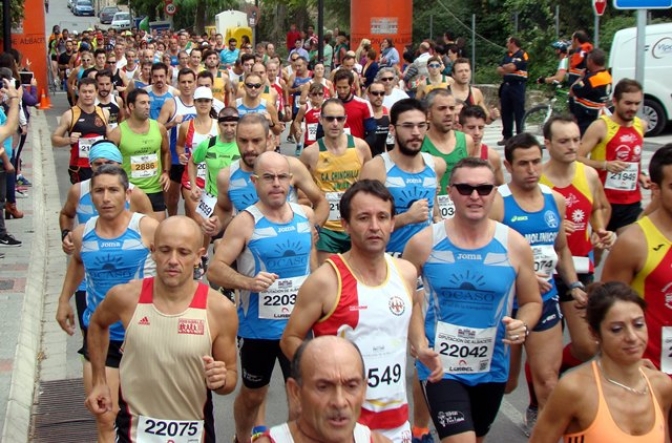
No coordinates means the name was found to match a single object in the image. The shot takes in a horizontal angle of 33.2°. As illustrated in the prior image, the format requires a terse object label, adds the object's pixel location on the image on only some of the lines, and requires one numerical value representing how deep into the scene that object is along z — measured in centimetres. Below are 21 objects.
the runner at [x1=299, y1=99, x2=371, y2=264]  854
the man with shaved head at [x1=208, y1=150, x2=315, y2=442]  619
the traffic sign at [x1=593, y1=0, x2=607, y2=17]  1646
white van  1934
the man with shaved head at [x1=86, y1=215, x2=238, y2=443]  471
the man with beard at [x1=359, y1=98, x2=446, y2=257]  750
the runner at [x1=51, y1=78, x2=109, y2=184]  1132
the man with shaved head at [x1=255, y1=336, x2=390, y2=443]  315
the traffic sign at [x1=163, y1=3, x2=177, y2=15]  4916
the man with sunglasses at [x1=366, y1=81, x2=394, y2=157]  1281
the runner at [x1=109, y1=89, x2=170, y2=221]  1066
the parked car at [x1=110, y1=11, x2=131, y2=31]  7666
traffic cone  2998
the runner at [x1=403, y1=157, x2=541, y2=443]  529
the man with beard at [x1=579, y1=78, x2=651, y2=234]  903
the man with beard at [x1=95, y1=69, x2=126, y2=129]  1266
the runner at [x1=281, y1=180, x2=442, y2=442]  478
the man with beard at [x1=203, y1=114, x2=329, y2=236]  766
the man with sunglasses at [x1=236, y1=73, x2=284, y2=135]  1335
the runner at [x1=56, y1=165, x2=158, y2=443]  623
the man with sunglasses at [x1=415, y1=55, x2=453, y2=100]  1590
